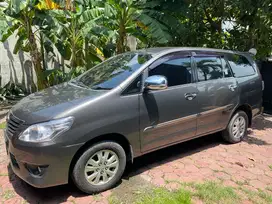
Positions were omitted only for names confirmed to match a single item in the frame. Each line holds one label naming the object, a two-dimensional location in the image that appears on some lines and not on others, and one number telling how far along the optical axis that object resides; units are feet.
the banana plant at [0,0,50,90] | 21.06
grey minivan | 10.51
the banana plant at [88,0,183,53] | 22.95
